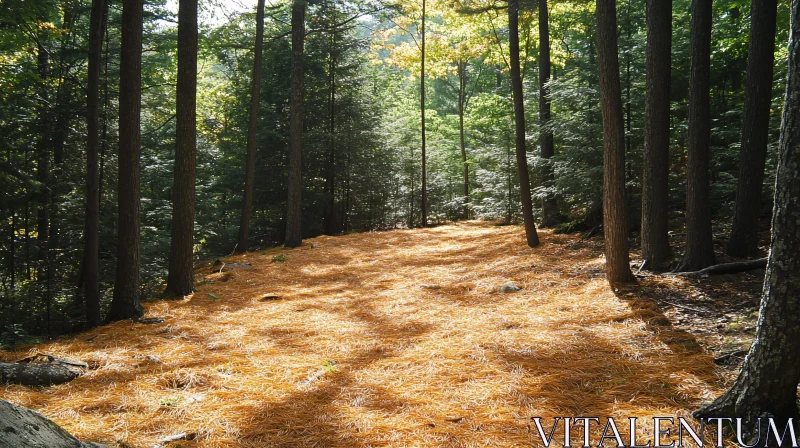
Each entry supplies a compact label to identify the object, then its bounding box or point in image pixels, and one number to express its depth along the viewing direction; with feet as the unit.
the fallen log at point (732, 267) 18.66
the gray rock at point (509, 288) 20.75
